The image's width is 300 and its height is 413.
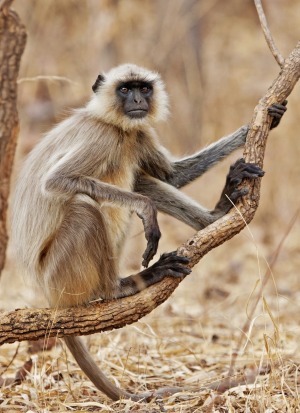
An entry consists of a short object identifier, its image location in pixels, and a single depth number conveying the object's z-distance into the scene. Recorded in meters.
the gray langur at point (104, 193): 8.36
